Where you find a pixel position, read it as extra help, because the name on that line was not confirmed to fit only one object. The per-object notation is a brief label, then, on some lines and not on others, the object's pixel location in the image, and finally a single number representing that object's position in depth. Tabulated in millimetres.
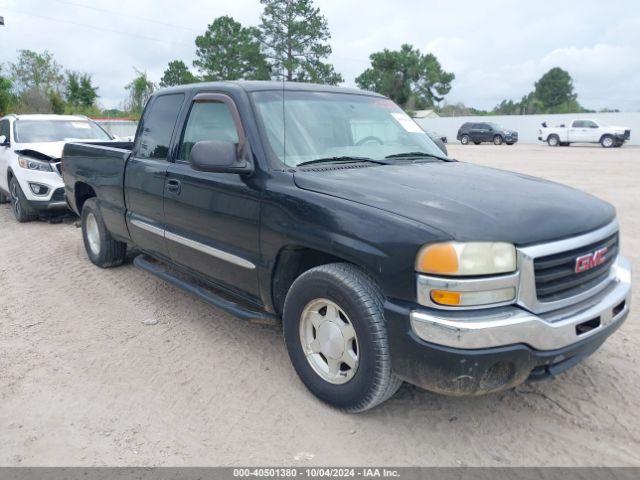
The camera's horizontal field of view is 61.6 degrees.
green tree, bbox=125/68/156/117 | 47531
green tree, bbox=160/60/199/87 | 61594
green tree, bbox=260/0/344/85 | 49781
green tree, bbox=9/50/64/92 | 49969
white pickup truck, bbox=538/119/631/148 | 30781
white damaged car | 8133
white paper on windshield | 4266
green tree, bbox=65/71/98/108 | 49712
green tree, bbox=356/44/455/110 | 67750
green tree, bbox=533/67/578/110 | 90500
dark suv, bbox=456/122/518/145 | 37062
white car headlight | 8195
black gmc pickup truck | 2469
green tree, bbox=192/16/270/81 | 49875
